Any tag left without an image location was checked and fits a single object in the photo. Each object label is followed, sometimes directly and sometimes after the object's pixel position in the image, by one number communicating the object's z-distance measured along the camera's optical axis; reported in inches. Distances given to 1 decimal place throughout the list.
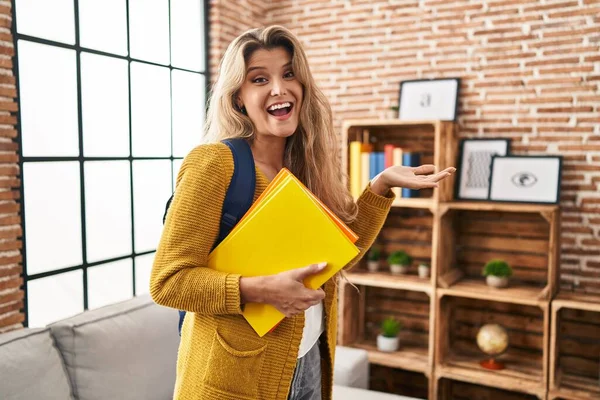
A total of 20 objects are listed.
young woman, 45.6
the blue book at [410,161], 135.3
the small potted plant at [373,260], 145.9
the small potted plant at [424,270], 139.0
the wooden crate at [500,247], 123.2
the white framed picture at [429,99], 138.2
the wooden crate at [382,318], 142.3
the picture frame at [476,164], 134.0
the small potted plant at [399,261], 142.3
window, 101.0
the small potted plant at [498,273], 127.8
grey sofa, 74.4
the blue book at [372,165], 137.9
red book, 135.6
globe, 128.2
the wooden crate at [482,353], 124.3
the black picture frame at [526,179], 126.7
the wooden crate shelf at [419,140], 130.3
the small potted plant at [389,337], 140.6
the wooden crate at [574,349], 119.7
